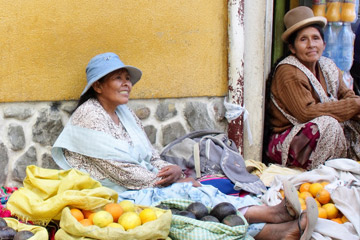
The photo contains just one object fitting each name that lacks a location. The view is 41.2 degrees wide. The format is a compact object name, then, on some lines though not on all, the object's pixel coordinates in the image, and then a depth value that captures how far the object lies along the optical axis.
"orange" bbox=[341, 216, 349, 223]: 3.46
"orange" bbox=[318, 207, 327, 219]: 3.48
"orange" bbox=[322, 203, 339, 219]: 3.54
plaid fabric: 2.89
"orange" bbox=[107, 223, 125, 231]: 2.71
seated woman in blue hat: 3.33
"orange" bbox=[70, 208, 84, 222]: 2.75
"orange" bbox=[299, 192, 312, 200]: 3.72
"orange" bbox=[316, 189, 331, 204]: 3.67
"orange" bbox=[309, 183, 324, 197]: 3.78
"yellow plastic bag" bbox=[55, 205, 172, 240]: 2.61
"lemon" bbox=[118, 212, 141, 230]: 2.74
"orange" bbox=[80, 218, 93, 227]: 2.72
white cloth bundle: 3.26
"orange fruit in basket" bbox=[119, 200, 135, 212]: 3.01
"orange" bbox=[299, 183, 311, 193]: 3.90
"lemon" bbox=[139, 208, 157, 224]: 2.83
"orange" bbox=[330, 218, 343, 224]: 3.46
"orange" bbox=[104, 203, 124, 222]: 2.87
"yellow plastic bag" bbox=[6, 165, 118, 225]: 2.79
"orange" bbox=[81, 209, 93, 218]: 2.88
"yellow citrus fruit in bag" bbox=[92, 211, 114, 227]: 2.73
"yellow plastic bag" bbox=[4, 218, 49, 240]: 2.59
